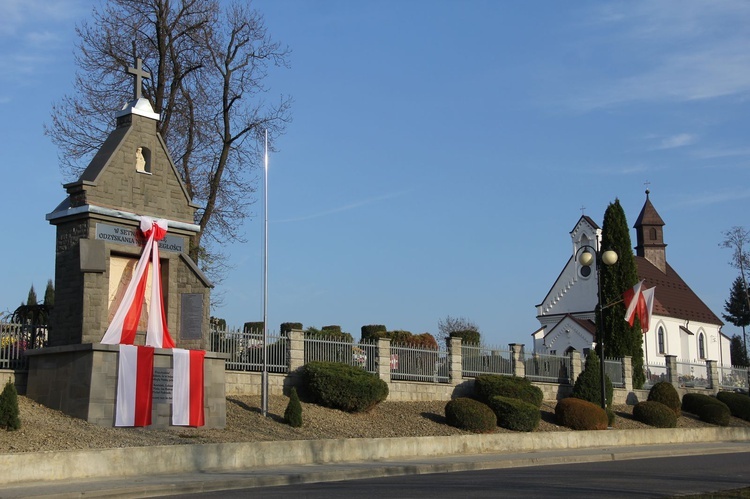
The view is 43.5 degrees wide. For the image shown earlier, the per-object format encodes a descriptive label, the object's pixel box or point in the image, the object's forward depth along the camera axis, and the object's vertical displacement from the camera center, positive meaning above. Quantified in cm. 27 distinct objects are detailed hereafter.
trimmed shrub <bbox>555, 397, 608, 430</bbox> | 3186 -183
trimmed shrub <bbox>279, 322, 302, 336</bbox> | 2784 +117
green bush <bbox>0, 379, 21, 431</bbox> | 1853 -89
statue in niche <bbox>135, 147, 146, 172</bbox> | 2344 +505
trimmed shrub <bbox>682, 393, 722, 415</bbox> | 3975 -172
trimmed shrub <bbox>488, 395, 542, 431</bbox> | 2983 -167
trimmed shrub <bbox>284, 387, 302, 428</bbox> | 2450 -131
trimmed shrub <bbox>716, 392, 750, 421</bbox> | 4191 -199
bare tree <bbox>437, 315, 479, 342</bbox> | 8425 +309
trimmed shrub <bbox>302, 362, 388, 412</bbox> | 2694 -71
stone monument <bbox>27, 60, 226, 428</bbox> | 2117 +218
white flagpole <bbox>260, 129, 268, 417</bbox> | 2492 +25
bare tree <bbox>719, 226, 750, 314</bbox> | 6662 +700
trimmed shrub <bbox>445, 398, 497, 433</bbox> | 2852 -164
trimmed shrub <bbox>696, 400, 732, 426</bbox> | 3906 -222
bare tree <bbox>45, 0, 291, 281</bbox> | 3391 +1017
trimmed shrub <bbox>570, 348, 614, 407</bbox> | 3581 -88
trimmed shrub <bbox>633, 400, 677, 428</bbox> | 3603 -207
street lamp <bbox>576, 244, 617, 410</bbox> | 2977 +316
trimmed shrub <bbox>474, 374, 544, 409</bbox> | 3162 -93
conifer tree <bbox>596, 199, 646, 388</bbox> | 4800 +418
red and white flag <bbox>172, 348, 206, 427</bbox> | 2220 -61
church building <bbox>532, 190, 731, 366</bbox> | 7256 +413
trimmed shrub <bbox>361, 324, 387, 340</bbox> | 3725 +122
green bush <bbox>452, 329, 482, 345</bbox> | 3911 +108
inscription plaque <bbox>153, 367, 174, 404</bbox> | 2195 -49
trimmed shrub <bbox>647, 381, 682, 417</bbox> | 3881 -146
